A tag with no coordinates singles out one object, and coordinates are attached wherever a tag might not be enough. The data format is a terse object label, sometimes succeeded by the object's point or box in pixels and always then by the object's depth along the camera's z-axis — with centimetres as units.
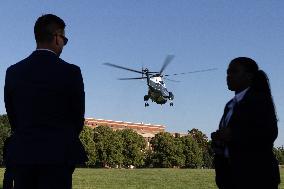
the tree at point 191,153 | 14838
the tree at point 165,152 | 13825
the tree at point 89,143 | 11907
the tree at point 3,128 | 12219
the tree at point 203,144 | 16375
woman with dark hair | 454
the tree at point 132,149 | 13250
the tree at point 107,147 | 12550
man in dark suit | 384
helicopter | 5462
